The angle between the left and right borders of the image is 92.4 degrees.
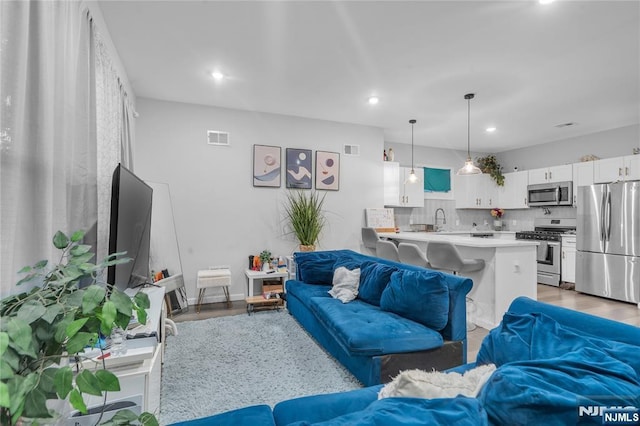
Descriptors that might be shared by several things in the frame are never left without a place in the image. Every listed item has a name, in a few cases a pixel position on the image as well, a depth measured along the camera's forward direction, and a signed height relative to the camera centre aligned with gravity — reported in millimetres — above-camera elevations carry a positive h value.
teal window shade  6512 +825
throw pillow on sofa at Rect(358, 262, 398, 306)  2664 -572
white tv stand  1410 -720
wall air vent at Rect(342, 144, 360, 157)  5109 +1135
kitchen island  3242 -635
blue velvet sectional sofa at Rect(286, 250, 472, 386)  1980 -757
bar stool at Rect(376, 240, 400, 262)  3881 -423
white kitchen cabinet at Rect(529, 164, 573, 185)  5541 +835
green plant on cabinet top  6773 +1148
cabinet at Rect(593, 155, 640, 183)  4652 +782
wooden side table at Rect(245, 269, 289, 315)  3781 -988
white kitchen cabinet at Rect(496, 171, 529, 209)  6340 +579
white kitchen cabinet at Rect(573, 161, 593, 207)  5196 +745
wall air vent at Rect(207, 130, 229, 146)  4328 +1131
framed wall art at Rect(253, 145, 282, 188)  4523 +775
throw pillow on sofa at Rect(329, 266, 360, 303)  2834 -648
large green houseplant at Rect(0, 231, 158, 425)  514 -234
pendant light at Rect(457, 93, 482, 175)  3921 +672
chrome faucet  6720 +32
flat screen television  1753 -65
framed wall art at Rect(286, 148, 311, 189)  4703 +765
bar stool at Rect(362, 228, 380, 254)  4594 -304
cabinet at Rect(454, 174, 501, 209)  6754 +579
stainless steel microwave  5523 +460
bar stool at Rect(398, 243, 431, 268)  3520 -438
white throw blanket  911 -526
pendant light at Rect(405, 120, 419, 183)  4954 +662
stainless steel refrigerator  4305 -334
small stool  3828 -783
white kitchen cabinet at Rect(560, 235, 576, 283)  5191 -711
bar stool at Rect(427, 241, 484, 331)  3207 -454
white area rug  2010 -1187
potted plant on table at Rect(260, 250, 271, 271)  4301 -602
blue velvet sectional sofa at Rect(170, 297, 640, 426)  696 -438
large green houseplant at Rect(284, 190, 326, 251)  4496 -6
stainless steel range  5379 -484
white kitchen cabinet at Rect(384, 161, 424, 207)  5500 +572
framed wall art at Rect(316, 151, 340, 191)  4875 +759
